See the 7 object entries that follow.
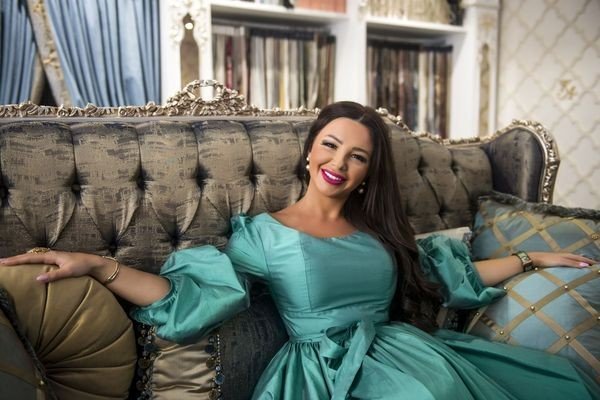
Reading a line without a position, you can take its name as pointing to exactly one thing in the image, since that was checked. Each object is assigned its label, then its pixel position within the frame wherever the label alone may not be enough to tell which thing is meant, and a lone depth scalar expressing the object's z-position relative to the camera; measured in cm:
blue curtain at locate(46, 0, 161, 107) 214
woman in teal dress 116
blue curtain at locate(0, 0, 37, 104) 207
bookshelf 226
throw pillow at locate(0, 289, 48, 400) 84
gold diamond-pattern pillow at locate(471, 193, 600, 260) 155
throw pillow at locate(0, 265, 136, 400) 100
